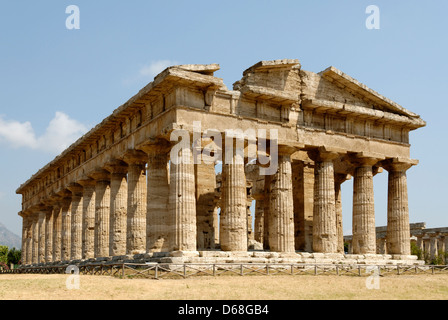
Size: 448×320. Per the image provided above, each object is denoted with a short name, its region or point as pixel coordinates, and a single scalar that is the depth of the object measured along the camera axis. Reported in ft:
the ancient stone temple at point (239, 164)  93.20
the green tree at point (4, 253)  295.77
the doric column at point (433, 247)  188.50
